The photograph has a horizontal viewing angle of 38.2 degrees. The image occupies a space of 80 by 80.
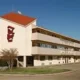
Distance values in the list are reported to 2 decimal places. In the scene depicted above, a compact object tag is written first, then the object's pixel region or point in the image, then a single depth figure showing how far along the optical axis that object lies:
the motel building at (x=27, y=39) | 23.04
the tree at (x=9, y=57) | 19.53
